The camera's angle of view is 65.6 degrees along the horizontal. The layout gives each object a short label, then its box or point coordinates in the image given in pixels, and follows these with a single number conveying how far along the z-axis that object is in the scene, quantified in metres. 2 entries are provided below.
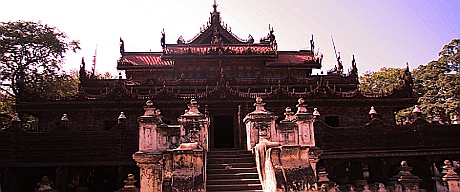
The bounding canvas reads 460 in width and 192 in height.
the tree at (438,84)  24.75
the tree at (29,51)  22.05
